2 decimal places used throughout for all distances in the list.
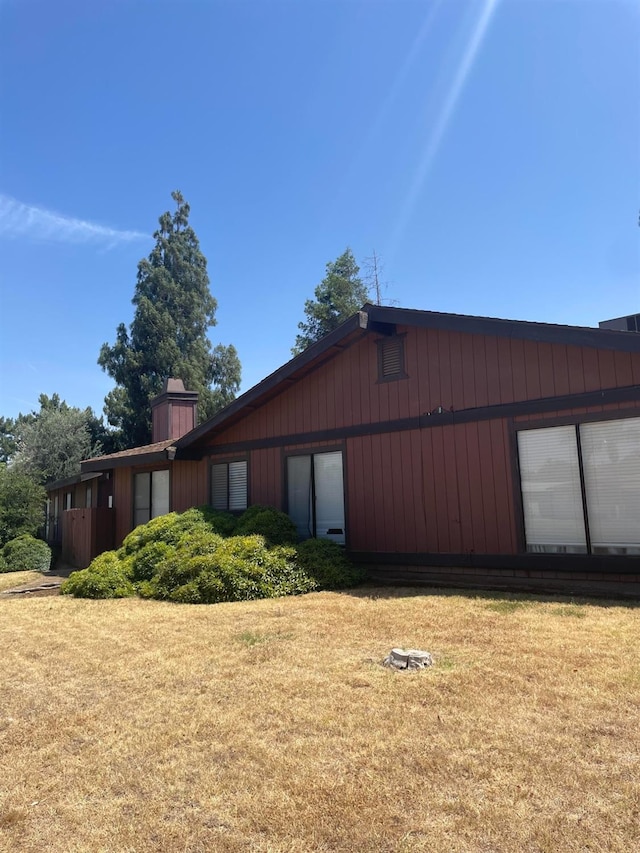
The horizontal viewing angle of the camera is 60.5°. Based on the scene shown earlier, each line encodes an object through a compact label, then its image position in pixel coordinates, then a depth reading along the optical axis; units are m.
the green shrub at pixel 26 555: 15.22
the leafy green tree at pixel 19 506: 16.84
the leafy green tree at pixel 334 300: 33.66
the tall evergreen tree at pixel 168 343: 32.69
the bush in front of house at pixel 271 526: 9.41
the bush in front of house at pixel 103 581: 8.91
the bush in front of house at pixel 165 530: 9.78
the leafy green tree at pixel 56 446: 32.06
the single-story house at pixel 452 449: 7.40
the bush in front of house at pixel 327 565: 8.55
